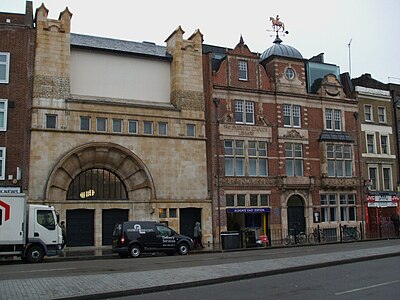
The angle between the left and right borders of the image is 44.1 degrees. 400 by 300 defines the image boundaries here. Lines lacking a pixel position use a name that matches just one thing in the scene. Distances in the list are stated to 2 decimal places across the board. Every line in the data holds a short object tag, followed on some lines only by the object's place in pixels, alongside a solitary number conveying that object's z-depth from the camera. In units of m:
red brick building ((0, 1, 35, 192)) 28.28
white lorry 21.50
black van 24.22
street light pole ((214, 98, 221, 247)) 33.27
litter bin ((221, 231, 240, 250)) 28.14
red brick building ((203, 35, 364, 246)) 34.69
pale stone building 29.64
